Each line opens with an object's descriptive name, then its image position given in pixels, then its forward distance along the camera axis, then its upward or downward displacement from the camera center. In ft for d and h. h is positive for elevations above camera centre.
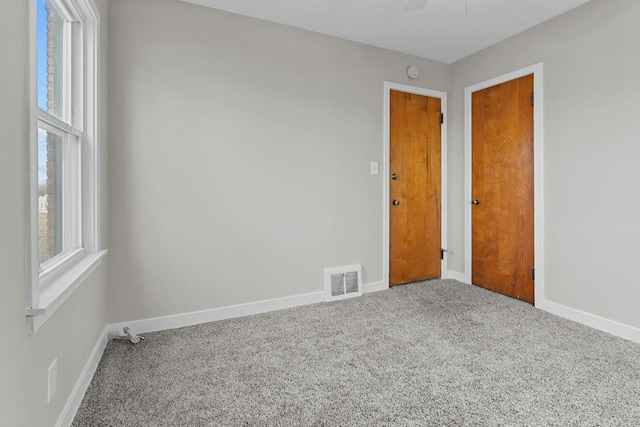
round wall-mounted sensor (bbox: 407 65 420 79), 11.42 +4.81
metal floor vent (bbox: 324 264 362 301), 10.22 -2.22
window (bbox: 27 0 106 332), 3.75 +0.97
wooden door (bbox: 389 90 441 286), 11.42 +0.83
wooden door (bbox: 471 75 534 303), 9.89 +0.70
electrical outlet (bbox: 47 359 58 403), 4.11 -2.13
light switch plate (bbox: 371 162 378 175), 10.93 +1.42
